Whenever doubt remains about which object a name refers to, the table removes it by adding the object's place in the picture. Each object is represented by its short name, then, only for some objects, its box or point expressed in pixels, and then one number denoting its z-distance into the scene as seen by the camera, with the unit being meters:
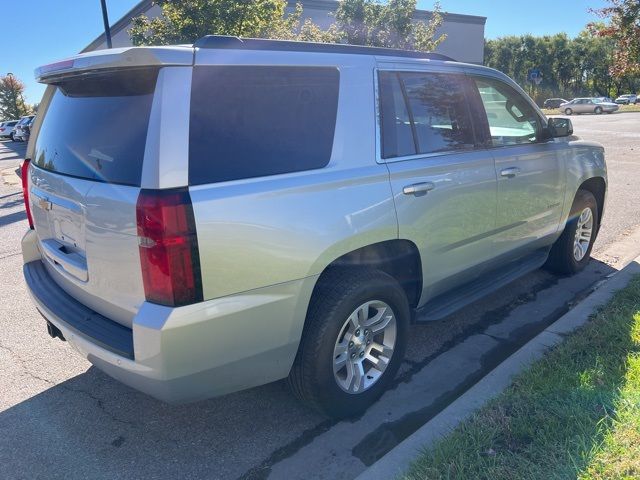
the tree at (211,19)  12.76
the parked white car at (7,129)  43.92
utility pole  14.62
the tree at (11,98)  63.03
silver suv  2.30
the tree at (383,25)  19.48
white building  29.33
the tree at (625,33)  16.86
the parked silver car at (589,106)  44.84
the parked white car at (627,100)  59.69
